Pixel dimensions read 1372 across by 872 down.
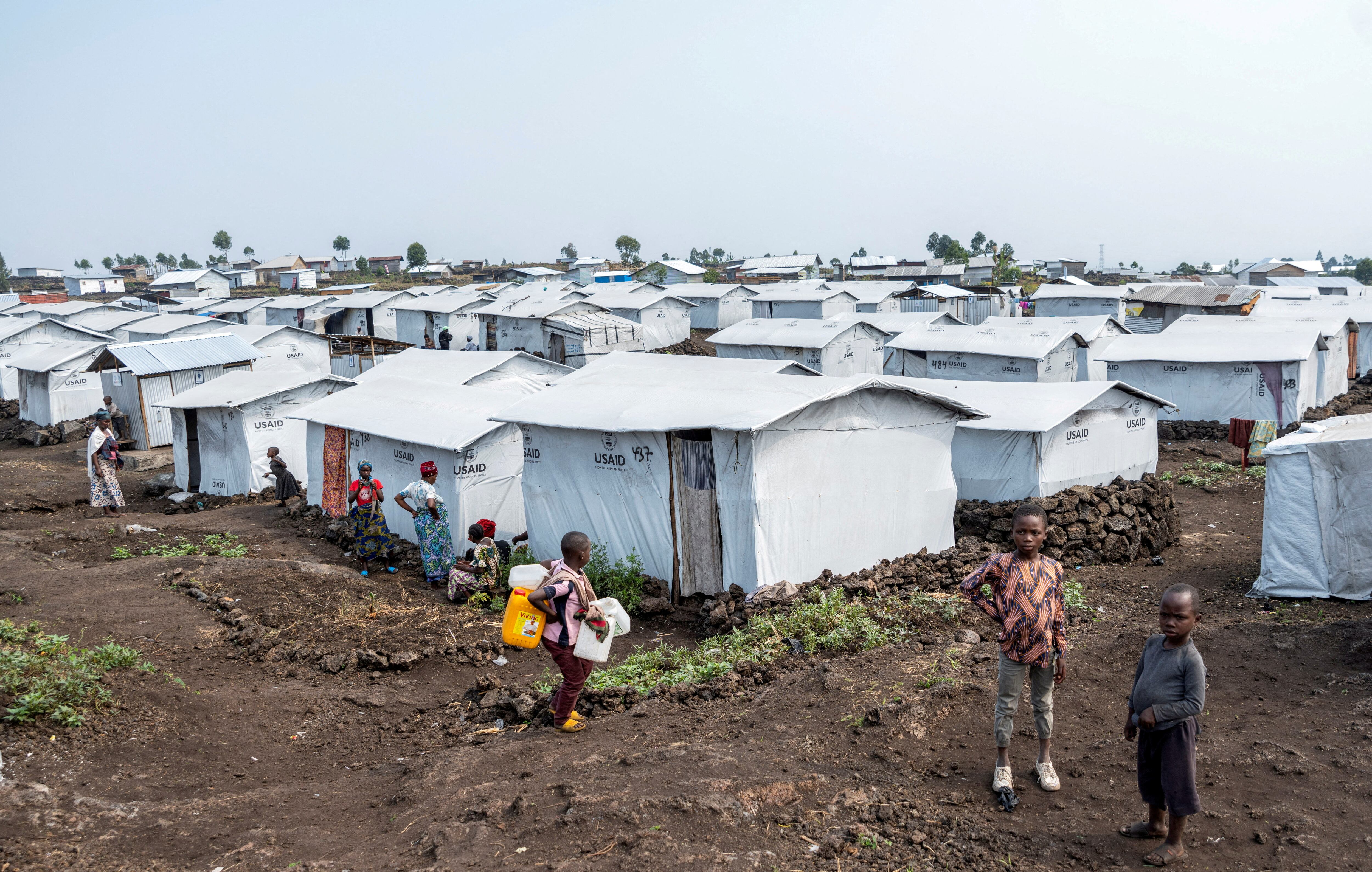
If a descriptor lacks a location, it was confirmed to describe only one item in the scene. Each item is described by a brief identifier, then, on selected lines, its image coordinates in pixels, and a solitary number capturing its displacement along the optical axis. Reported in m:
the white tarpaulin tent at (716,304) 45.50
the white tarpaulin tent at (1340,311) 28.95
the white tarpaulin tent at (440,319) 41.91
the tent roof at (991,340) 24.98
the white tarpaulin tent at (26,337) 31.44
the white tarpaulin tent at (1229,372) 20.83
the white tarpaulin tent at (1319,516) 9.02
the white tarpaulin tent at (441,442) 12.59
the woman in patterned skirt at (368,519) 12.27
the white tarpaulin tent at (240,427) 17.77
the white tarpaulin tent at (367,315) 44.81
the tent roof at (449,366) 17.45
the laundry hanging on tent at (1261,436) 17.16
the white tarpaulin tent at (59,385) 26.33
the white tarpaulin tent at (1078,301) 41.38
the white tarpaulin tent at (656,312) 39.53
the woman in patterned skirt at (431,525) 11.15
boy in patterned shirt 4.96
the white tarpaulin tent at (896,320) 32.44
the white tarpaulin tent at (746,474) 9.75
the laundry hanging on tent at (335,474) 15.00
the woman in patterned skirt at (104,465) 15.16
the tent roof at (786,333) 30.94
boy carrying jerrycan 6.24
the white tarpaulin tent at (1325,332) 23.08
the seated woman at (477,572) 10.77
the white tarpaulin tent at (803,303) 43.69
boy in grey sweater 4.36
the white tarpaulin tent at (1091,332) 24.38
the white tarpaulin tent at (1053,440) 12.84
